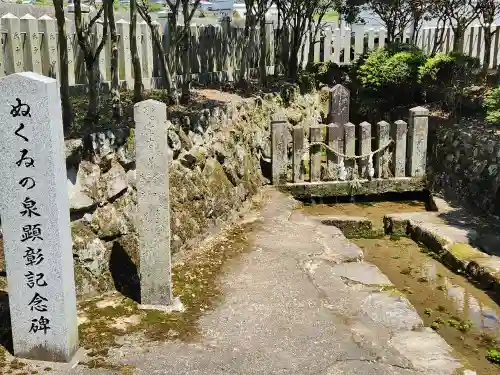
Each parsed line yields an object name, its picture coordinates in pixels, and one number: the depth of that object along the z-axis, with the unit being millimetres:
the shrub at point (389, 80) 14023
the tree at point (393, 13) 18484
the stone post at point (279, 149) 11461
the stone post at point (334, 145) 11758
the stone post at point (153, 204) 5859
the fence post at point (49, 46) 9781
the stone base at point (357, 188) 11711
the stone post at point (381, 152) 11891
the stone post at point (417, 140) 11898
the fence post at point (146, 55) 12125
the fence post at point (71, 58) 10289
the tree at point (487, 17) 15650
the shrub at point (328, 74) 17547
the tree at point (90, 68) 7559
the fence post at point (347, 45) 19953
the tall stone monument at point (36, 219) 4590
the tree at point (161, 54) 9711
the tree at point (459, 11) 16141
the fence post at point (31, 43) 9484
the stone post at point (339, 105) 13602
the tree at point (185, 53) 10412
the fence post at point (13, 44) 9211
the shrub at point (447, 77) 13797
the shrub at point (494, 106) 8875
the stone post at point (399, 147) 11898
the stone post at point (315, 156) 11594
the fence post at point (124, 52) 11258
